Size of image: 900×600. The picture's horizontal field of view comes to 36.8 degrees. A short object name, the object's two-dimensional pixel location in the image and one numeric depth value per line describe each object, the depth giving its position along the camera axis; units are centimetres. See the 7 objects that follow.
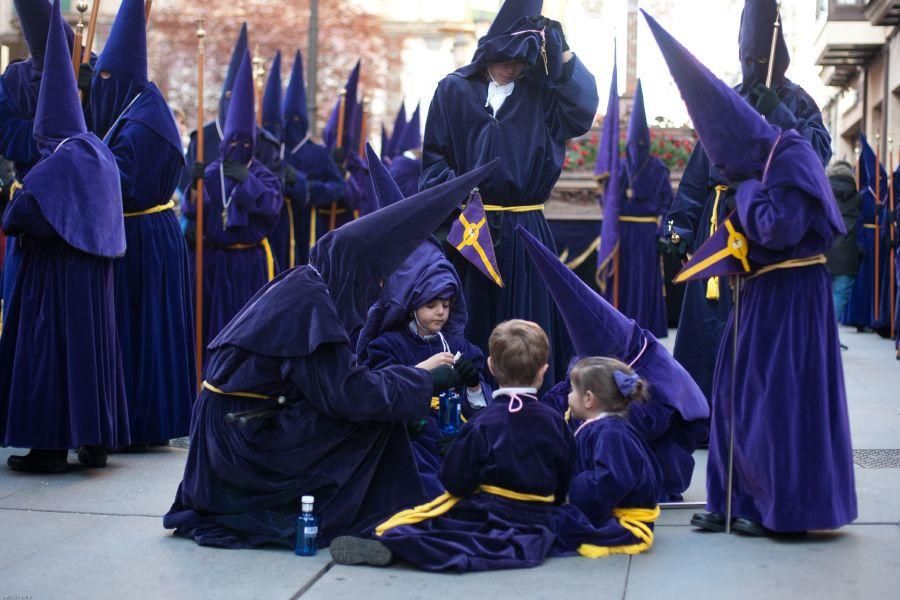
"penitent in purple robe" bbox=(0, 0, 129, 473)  717
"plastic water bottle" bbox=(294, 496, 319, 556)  534
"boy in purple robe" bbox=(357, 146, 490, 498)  646
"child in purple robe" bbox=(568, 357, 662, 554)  534
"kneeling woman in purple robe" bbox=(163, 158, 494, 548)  536
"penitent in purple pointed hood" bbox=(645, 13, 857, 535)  541
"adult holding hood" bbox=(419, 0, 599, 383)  735
